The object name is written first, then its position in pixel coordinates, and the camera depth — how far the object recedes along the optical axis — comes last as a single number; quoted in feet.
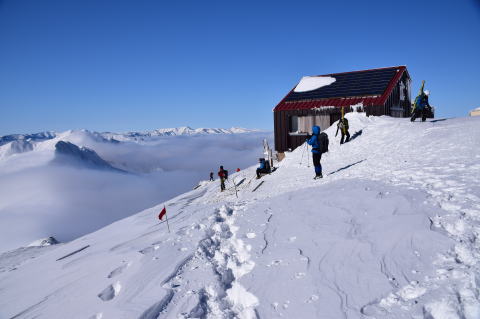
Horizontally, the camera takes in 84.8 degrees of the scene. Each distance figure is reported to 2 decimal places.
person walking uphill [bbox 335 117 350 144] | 47.50
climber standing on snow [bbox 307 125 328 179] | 30.53
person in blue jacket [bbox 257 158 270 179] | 51.83
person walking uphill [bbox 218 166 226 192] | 55.14
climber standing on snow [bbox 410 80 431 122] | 43.83
